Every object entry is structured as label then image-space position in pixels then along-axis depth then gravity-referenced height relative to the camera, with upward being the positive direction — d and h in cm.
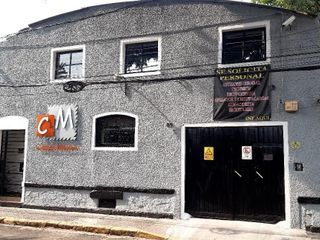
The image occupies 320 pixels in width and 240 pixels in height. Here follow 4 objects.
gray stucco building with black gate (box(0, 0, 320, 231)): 643 +109
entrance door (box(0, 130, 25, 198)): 908 -59
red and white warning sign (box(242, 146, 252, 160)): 667 -6
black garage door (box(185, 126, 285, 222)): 650 -63
